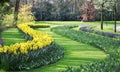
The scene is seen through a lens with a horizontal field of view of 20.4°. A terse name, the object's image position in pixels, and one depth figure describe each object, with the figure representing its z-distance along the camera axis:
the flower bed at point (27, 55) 14.31
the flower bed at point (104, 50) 12.14
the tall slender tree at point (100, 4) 44.52
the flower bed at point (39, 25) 54.38
